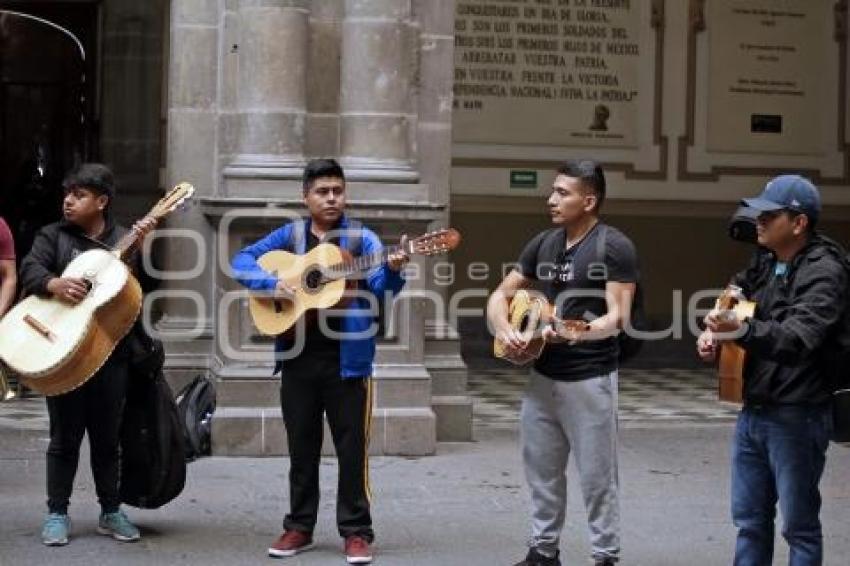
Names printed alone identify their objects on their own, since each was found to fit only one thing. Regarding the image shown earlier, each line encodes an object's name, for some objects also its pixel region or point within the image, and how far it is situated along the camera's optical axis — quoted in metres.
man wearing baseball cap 5.88
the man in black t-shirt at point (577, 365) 6.66
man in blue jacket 7.21
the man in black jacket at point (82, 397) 7.43
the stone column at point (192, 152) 10.55
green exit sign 16.22
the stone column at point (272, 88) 10.02
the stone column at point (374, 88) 10.12
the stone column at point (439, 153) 10.56
